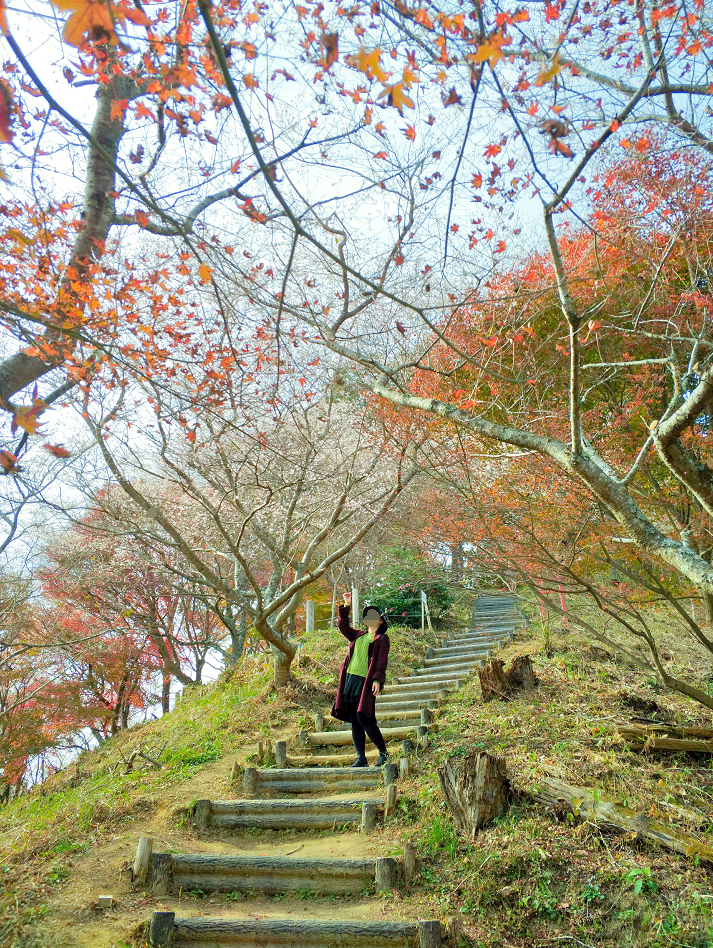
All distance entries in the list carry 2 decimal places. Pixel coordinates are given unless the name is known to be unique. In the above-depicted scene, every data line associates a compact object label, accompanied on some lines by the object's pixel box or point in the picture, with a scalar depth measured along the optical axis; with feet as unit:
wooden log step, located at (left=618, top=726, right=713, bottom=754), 16.60
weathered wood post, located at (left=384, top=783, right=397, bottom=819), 17.54
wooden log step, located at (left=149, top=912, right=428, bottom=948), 12.09
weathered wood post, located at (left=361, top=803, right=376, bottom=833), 17.21
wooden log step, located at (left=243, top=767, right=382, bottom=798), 20.38
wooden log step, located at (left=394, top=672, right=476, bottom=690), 30.70
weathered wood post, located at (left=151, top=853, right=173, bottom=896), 14.51
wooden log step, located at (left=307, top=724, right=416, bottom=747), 24.08
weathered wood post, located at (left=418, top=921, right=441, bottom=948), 11.51
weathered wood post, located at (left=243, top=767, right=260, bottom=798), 20.62
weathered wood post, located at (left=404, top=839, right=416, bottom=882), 14.33
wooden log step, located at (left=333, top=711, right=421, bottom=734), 24.99
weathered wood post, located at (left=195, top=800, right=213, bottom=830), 18.33
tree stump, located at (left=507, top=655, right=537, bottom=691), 24.04
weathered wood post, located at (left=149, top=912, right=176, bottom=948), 12.04
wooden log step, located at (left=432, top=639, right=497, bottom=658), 36.40
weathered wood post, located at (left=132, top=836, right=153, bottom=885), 14.74
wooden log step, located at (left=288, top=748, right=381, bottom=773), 22.71
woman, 20.27
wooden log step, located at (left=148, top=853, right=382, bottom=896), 14.53
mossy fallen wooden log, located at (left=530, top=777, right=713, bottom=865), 12.94
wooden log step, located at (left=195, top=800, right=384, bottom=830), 18.22
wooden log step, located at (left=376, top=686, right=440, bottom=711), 26.03
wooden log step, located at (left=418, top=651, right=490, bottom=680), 32.22
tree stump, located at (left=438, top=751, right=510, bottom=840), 15.28
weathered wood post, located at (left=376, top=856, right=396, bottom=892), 14.08
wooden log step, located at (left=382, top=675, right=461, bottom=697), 28.89
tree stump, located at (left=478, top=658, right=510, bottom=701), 23.90
